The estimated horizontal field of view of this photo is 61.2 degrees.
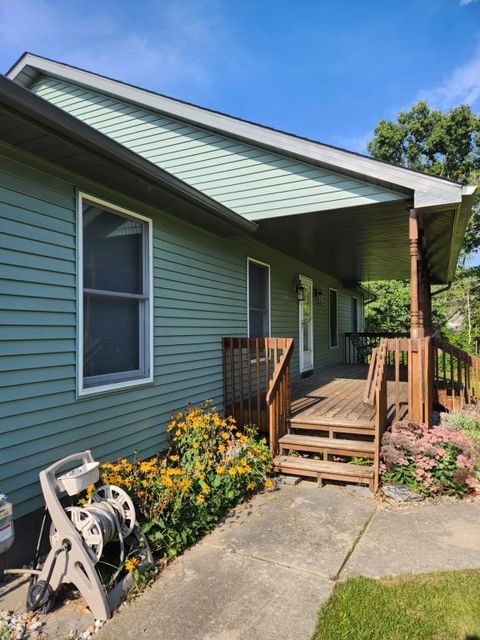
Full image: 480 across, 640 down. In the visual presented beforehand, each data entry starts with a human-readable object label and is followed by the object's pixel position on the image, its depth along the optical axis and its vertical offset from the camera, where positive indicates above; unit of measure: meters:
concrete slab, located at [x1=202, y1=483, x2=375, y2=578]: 2.91 -1.65
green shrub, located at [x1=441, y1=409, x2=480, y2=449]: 5.27 -1.33
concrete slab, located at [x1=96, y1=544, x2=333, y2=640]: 2.18 -1.63
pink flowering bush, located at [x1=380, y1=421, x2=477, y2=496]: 3.93 -1.34
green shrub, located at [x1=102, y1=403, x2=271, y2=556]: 3.00 -1.29
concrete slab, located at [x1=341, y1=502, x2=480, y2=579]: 2.76 -1.63
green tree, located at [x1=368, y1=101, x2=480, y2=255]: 23.73 +11.30
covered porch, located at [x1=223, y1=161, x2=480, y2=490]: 4.50 -0.60
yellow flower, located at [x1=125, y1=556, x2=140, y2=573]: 2.52 -1.47
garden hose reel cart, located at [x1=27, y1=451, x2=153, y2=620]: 2.29 -1.26
